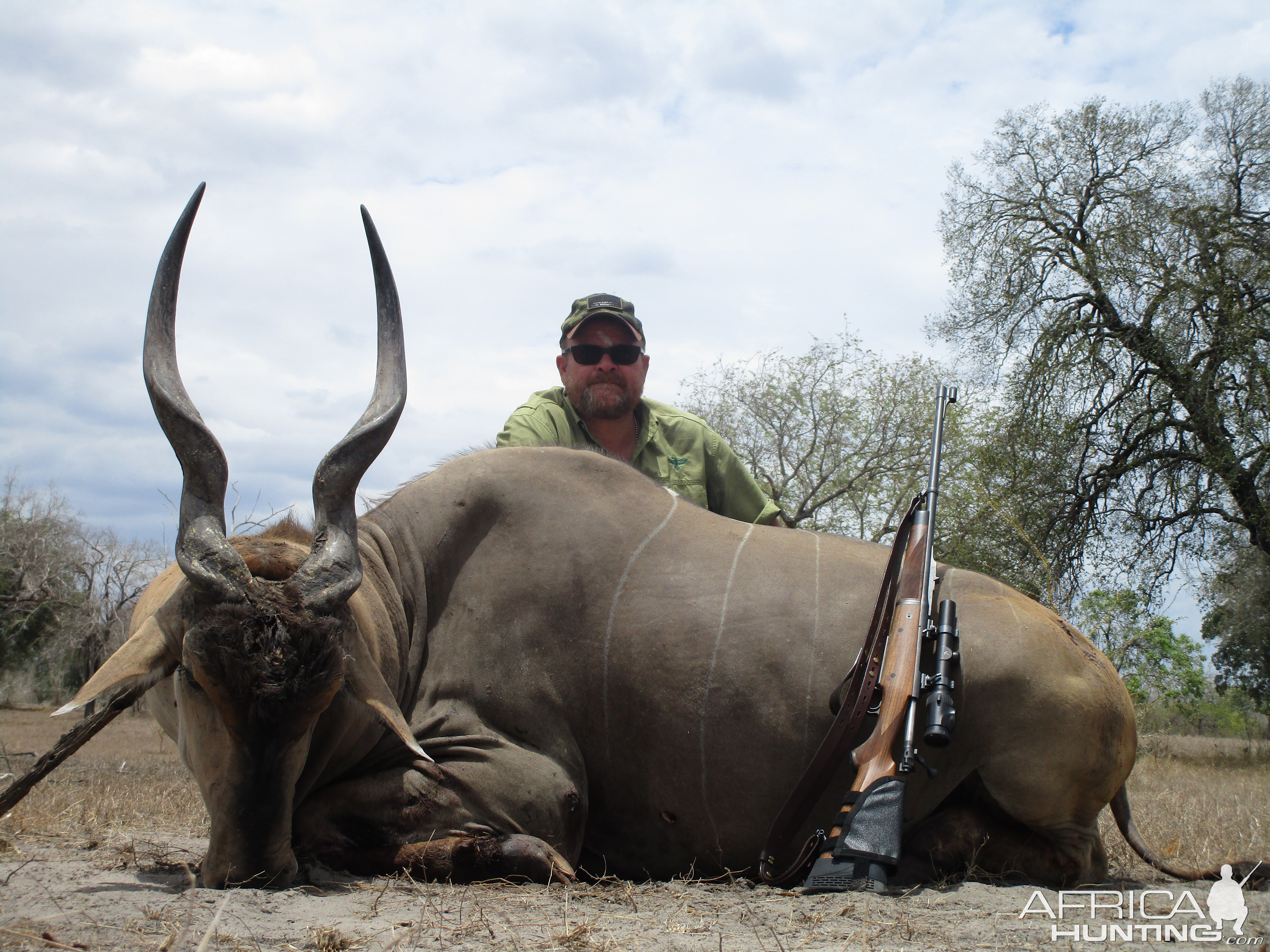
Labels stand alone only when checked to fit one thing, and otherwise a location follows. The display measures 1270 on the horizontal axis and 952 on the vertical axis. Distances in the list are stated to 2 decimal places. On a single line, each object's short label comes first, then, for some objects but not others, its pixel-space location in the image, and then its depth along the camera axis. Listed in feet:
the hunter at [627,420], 18.78
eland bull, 10.36
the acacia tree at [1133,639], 31.17
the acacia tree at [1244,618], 58.44
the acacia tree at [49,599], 94.79
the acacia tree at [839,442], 81.15
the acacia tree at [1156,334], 49.88
